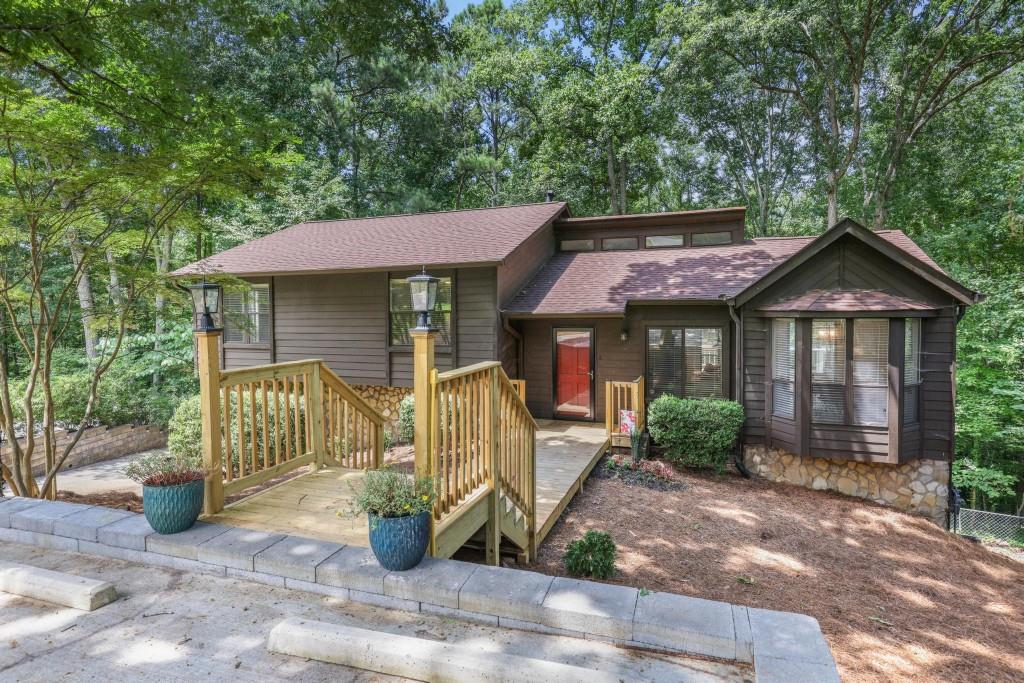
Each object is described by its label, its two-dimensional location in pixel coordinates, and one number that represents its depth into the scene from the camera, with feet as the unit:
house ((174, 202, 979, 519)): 23.48
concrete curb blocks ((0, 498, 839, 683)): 7.20
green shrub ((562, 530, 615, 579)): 13.53
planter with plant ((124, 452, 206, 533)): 10.47
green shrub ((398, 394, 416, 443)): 28.84
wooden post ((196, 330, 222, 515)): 11.43
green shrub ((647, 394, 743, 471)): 25.44
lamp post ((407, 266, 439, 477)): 9.72
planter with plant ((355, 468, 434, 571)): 8.97
